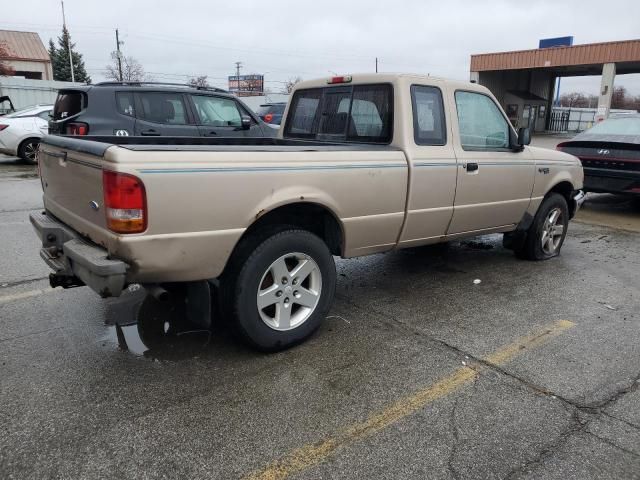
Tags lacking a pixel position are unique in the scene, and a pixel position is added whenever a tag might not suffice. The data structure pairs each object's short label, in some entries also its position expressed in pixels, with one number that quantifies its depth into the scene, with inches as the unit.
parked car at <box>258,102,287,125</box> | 660.7
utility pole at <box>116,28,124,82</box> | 1831.0
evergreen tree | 2423.7
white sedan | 516.7
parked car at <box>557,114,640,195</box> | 326.0
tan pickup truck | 113.4
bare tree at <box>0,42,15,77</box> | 1507.1
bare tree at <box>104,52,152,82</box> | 2393.0
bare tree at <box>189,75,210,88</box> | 2721.5
